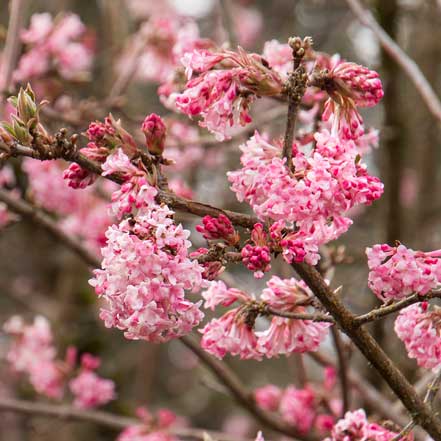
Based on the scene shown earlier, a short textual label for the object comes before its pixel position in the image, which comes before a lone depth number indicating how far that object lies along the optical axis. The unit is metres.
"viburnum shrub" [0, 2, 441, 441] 3.26
